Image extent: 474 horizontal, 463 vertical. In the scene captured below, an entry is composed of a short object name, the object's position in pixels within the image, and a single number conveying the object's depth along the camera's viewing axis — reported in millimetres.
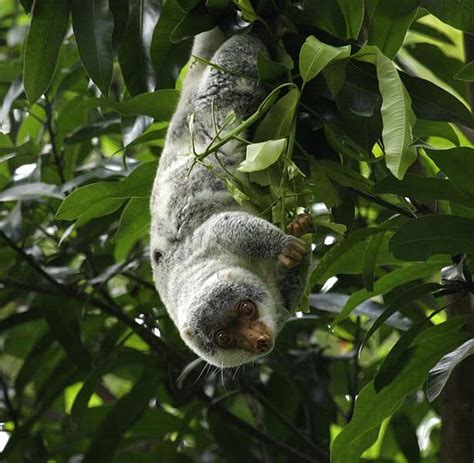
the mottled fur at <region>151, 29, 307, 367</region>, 7034
